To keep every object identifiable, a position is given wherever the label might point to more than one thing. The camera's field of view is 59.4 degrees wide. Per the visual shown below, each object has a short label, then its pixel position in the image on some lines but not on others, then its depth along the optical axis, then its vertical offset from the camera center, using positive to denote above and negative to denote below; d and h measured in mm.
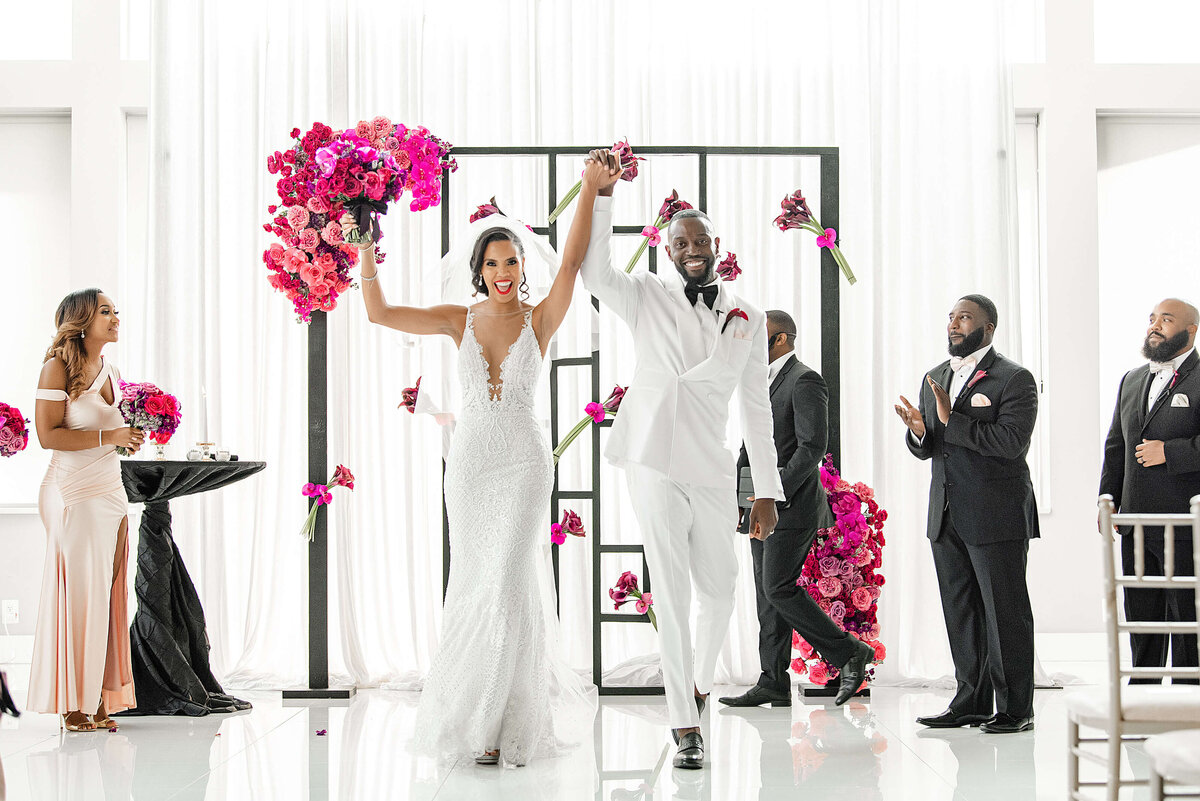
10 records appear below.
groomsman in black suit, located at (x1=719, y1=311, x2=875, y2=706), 4910 -431
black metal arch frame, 5293 +526
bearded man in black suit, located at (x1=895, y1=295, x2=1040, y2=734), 4332 -381
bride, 3826 -319
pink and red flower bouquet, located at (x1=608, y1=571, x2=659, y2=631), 5312 -865
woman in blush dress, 4398 -408
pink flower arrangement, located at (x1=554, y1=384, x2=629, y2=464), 5344 +61
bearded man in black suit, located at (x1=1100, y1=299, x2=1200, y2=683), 4598 -144
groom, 3811 -32
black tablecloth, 4781 -798
